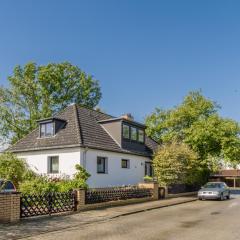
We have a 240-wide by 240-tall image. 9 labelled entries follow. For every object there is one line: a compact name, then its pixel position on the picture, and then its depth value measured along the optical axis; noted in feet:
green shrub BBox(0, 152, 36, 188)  72.60
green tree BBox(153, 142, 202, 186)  86.38
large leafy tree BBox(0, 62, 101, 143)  142.51
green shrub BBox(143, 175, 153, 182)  92.08
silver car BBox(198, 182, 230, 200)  82.53
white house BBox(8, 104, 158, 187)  78.69
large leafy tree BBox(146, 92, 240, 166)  105.60
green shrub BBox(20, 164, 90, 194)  61.93
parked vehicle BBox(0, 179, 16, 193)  55.36
